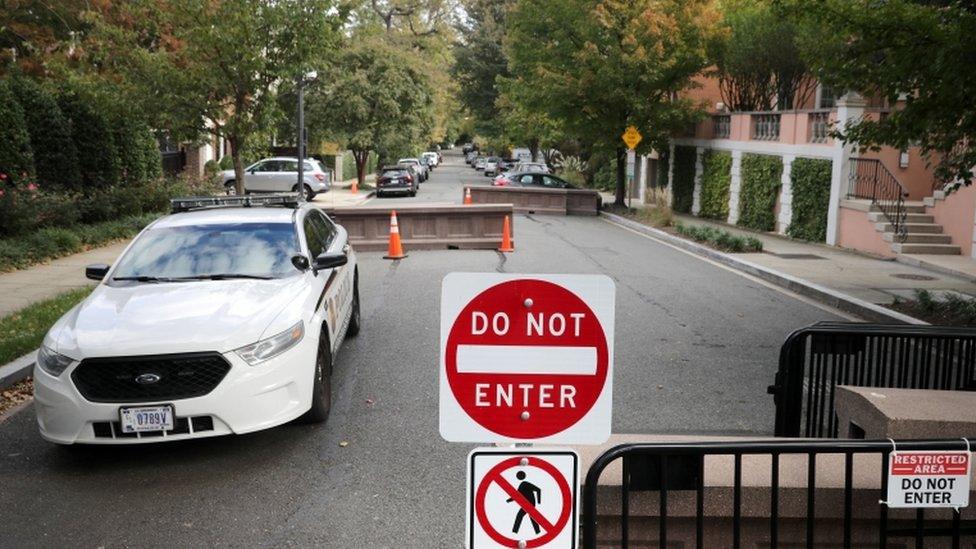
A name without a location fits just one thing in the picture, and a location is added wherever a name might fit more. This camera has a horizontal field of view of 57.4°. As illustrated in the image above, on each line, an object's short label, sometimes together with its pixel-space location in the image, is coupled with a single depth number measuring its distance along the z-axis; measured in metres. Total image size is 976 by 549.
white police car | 5.89
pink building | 18.77
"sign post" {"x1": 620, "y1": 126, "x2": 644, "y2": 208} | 31.09
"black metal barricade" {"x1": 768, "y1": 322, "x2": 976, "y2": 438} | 5.73
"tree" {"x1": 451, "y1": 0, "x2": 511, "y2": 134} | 65.12
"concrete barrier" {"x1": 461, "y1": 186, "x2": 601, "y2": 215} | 32.89
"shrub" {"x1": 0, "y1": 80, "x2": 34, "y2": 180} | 18.31
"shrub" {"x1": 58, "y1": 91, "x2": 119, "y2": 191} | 22.47
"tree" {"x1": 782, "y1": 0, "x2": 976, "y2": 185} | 9.29
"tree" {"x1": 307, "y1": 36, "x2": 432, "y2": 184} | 44.84
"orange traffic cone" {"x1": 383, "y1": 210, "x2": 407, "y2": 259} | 17.72
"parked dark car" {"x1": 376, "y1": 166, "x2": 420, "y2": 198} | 41.78
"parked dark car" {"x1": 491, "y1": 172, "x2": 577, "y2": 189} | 34.22
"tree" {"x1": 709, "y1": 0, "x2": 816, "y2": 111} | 27.72
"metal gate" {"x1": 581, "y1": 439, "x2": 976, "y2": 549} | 3.21
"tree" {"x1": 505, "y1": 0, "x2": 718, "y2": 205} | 30.52
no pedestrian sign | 2.98
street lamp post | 21.04
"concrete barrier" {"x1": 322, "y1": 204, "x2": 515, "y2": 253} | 19.39
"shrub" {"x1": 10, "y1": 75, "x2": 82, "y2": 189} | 20.36
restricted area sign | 3.25
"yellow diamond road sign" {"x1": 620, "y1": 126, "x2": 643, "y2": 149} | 31.09
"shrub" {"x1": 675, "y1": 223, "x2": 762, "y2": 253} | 19.33
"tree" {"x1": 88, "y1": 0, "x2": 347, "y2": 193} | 17.64
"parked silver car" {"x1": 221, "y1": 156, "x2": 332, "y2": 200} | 37.61
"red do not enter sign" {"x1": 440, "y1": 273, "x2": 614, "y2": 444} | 3.01
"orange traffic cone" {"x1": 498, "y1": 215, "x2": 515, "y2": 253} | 18.88
